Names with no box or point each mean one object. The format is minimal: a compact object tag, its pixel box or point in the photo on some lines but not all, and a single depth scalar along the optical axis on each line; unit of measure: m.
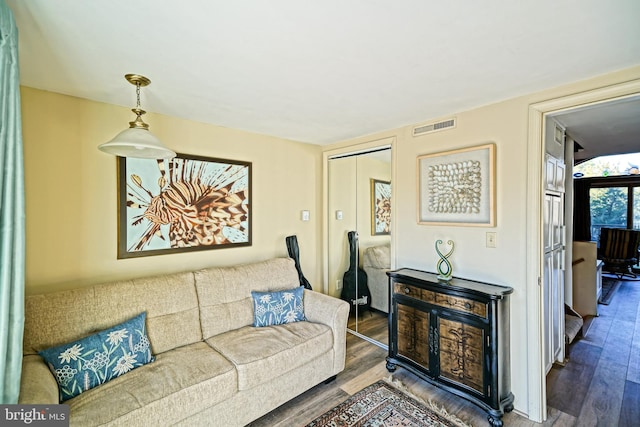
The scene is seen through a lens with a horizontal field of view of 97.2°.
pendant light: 1.53
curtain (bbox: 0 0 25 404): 1.11
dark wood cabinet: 1.98
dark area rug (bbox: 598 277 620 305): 4.45
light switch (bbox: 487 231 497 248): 2.25
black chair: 5.58
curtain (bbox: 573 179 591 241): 5.82
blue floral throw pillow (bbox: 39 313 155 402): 1.58
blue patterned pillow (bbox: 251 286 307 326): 2.48
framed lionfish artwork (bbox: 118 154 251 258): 2.37
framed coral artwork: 2.28
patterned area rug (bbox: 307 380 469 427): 1.97
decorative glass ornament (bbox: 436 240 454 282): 2.33
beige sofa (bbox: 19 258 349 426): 1.54
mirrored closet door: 3.17
